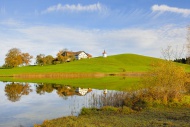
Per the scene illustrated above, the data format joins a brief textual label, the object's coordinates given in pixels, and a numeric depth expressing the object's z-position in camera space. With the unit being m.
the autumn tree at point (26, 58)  166.50
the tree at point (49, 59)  169.07
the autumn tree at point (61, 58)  173.90
